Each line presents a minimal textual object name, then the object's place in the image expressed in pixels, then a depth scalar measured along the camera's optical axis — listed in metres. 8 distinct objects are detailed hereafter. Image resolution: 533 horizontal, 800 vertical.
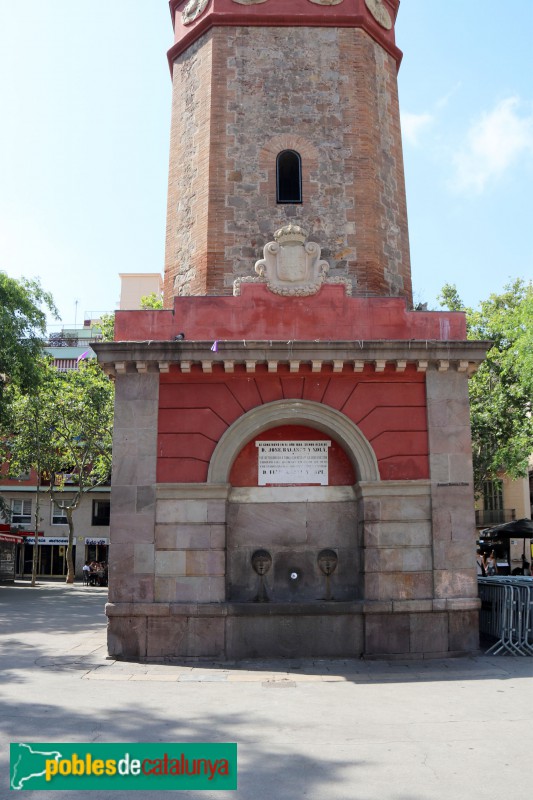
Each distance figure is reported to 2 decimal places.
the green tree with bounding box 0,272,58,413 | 27.16
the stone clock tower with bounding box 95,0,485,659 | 12.31
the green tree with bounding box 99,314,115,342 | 32.14
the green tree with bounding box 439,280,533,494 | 30.58
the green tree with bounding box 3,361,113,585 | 35.91
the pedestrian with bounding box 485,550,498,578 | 28.68
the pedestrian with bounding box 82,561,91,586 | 42.34
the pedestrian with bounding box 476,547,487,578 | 26.64
